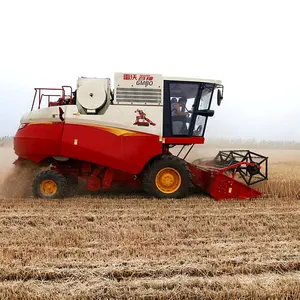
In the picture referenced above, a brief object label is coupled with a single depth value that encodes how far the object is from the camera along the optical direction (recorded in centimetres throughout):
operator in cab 709
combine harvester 682
